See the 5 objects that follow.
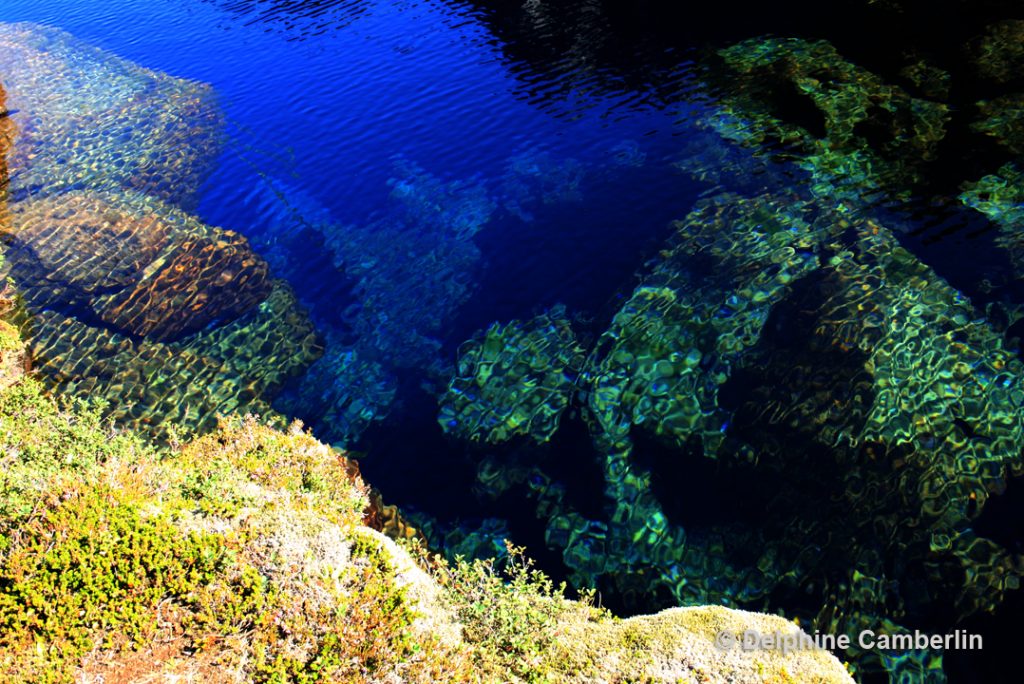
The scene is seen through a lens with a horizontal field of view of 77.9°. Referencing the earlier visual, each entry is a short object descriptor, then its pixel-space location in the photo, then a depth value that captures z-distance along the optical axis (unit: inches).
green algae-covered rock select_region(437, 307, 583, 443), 806.5
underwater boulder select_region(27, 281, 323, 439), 899.4
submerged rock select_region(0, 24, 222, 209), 1571.1
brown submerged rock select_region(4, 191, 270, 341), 1109.1
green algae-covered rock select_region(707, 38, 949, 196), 1061.1
